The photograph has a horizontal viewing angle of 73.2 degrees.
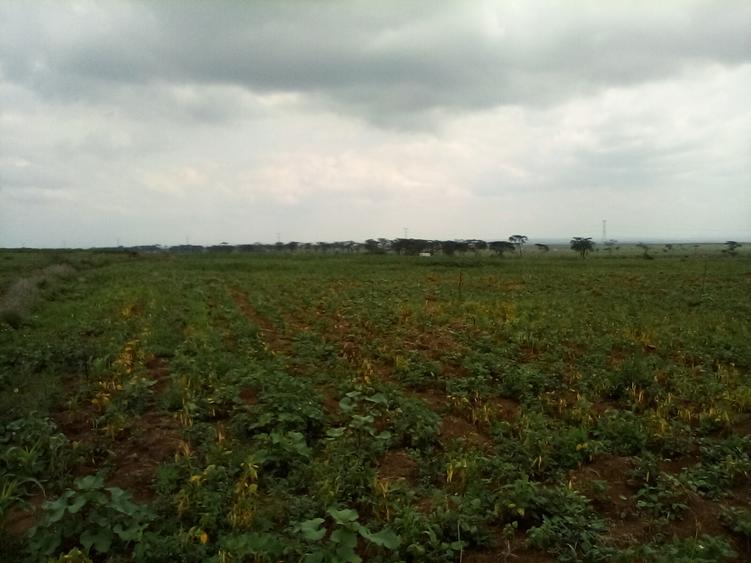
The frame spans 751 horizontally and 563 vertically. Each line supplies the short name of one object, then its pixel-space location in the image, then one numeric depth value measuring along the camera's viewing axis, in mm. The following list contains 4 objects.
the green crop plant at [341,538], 3570
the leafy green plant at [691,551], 3607
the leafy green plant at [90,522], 3695
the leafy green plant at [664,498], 4457
